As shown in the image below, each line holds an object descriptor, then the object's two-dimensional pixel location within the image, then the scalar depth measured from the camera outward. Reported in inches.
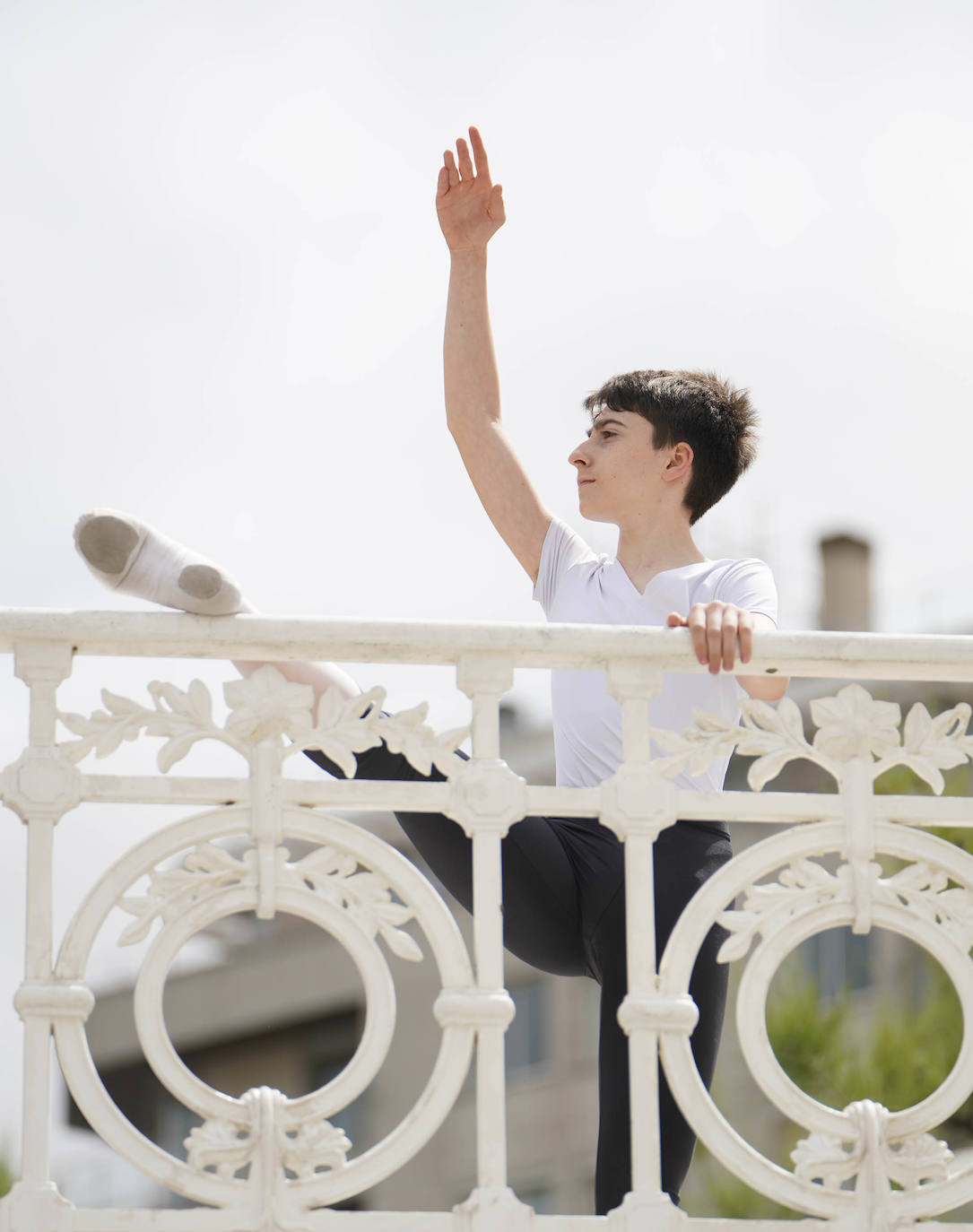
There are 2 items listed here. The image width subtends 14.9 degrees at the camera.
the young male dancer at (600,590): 266.1
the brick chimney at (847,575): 2164.3
